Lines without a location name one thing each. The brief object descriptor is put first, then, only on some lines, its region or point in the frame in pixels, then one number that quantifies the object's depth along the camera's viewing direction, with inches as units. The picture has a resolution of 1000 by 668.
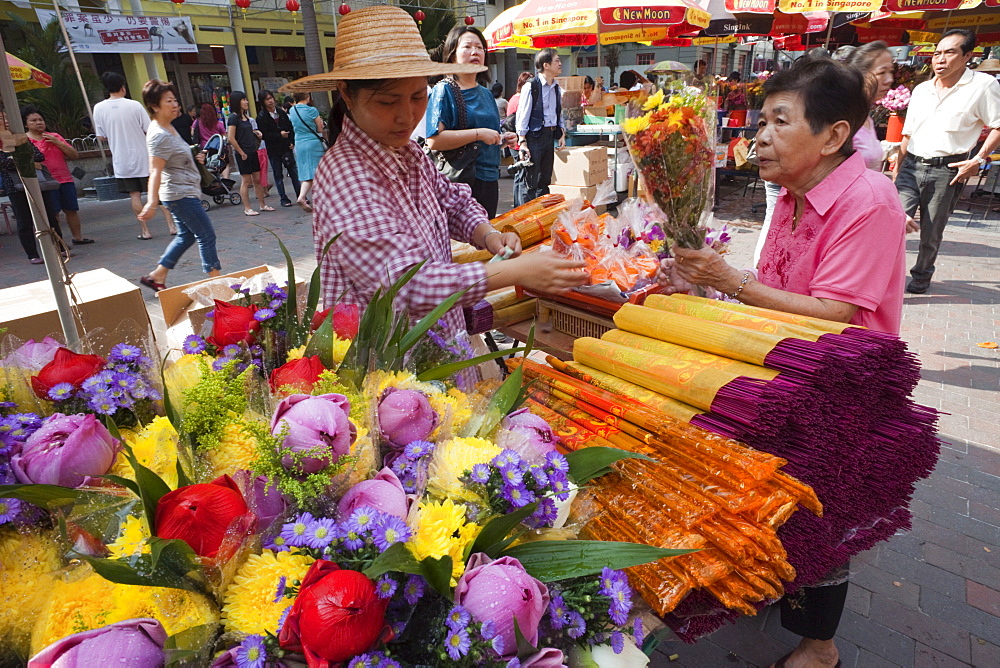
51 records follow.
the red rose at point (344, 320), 48.3
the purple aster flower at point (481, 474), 33.7
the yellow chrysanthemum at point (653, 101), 82.6
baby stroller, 418.3
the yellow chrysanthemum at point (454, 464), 35.0
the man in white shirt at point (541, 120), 298.0
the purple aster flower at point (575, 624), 31.6
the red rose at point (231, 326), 47.2
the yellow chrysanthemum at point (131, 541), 29.7
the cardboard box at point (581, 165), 294.7
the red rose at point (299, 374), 39.0
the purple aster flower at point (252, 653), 26.1
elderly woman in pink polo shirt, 68.1
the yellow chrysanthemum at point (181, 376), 39.5
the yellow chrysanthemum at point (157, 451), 35.9
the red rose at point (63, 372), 42.8
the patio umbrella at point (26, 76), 256.5
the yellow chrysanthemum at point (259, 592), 28.2
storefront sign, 601.6
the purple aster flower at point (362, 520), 29.1
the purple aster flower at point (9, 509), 32.5
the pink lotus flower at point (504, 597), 29.3
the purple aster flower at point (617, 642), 33.4
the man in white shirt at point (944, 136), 211.0
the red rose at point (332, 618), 25.4
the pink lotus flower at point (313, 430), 31.7
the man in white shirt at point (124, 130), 300.5
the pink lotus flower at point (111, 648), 26.1
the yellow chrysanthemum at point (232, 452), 34.6
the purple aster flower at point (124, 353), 45.6
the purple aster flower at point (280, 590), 27.7
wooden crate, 95.8
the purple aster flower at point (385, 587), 26.9
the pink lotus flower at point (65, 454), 34.7
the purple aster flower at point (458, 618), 28.0
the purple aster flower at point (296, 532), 28.5
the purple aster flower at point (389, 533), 28.6
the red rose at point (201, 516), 28.9
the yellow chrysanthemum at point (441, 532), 30.5
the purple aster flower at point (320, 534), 28.3
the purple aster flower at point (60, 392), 41.6
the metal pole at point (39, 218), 66.8
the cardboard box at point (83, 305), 93.7
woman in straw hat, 65.4
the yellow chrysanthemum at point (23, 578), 31.0
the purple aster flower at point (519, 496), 33.1
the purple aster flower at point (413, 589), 28.4
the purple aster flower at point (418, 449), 36.9
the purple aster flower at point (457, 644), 27.1
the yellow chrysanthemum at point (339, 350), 45.9
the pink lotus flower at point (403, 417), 38.4
